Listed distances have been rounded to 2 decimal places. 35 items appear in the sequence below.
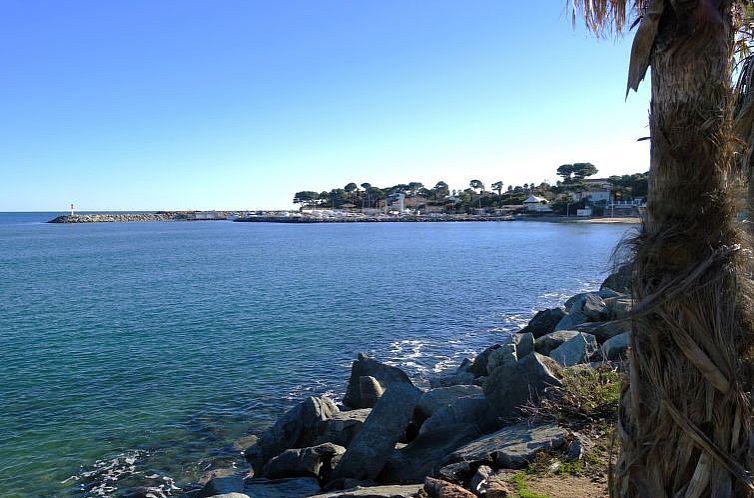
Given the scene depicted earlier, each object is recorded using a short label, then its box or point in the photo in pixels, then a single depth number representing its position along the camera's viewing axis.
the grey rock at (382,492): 5.61
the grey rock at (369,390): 11.52
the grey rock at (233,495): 6.41
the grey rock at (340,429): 9.39
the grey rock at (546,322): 18.56
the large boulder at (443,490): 4.92
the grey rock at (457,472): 5.65
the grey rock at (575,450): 5.70
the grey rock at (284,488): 7.46
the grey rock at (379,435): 7.41
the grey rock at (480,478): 5.23
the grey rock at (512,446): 5.82
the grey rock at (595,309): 15.89
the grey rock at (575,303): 17.37
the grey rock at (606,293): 20.98
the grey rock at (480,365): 13.41
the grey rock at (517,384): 7.46
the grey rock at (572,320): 16.20
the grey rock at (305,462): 8.10
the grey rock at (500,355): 12.22
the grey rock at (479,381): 12.27
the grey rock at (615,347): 9.84
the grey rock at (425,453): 7.21
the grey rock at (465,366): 14.21
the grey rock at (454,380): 12.95
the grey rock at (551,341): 13.43
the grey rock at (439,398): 9.46
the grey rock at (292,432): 9.44
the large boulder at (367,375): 11.62
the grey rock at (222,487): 7.66
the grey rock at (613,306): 13.73
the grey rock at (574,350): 11.12
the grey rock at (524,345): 13.55
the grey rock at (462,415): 7.95
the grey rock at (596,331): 13.38
